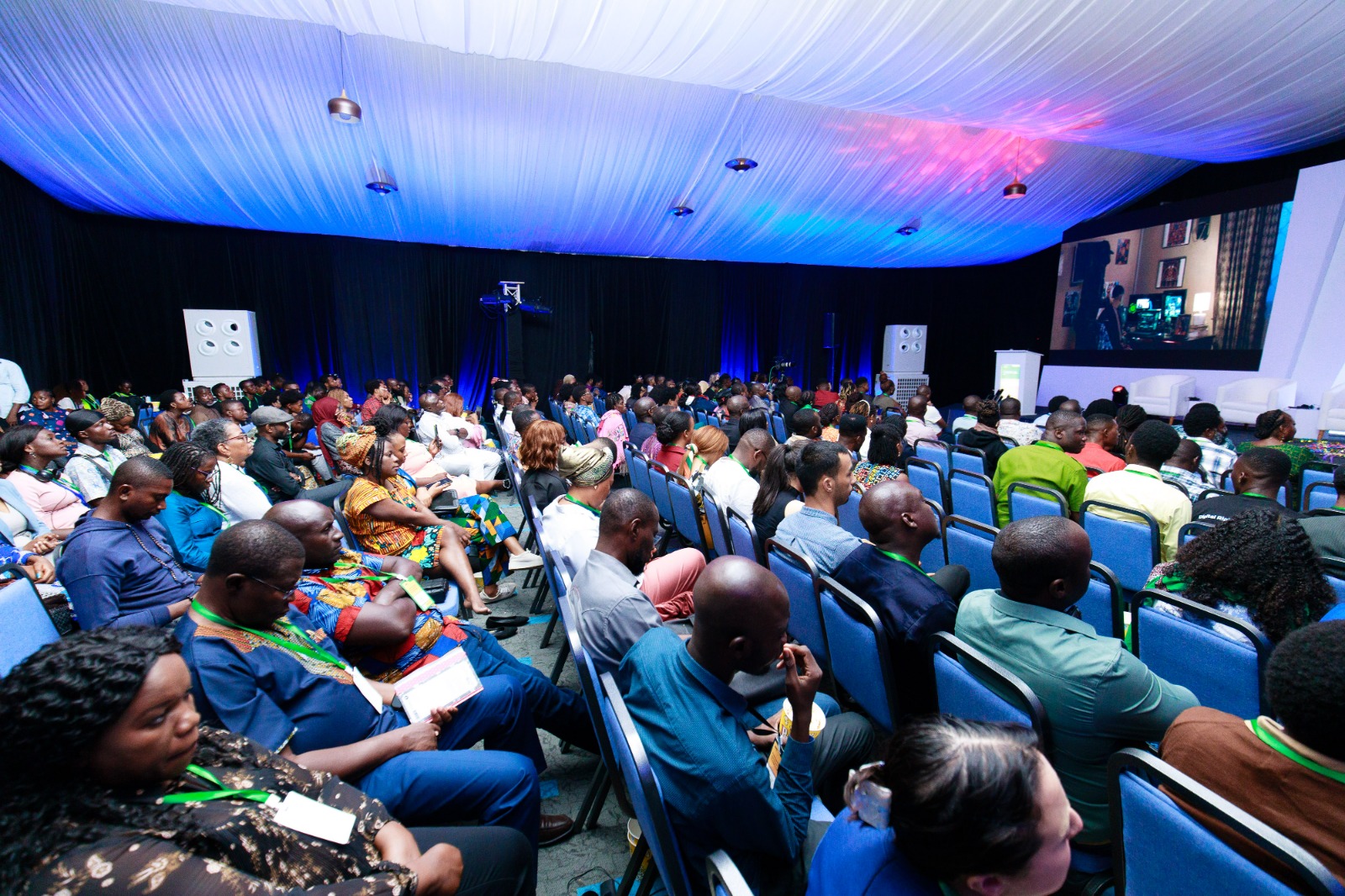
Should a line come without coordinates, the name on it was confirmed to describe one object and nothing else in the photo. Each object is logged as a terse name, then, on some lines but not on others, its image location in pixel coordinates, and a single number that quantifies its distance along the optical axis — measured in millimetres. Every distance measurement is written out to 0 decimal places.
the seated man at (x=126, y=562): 2182
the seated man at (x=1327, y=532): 2438
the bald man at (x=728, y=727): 1181
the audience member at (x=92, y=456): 3842
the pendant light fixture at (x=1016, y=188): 9102
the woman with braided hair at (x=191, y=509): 2744
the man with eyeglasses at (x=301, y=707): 1506
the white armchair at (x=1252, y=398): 8148
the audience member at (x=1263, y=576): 1729
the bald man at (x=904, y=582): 1886
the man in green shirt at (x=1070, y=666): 1419
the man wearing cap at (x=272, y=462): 4332
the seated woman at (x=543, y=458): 3781
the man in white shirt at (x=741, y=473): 3676
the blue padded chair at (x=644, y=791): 1122
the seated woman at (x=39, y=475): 3404
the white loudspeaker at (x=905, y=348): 16641
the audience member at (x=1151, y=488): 2953
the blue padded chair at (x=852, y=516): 3732
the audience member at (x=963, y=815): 775
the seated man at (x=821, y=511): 2477
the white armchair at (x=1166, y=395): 9500
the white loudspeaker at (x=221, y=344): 10125
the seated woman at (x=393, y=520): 3145
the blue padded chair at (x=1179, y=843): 868
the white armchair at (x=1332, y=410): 7430
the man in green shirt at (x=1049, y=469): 3664
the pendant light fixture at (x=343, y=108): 5770
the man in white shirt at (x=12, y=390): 6539
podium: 12609
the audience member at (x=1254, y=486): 2814
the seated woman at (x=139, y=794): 885
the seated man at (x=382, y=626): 2080
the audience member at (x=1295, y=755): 997
